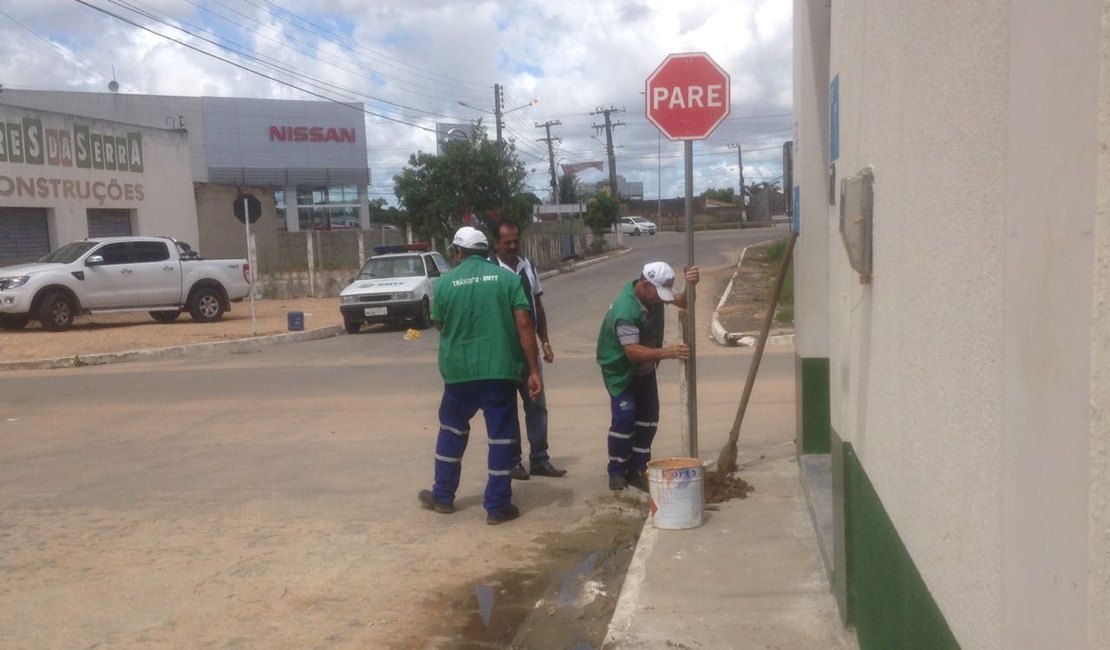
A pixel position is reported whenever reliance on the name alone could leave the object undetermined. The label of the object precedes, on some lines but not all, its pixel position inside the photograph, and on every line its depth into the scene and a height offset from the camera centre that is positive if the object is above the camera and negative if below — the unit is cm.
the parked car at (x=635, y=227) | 7938 -73
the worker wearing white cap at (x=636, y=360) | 676 -89
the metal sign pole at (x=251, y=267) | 1971 -65
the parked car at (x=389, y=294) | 2086 -126
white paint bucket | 609 -155
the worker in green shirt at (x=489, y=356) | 665 -80
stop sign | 645 +70
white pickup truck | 2002 -86
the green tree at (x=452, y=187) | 3841 +134
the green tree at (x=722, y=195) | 12205 +208
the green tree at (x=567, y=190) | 9444 +256
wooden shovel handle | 711 -83
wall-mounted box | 356 -5
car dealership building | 2573 +238
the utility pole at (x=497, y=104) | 5102 +565
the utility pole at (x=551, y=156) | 8175 +483
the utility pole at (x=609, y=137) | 7681 +574
